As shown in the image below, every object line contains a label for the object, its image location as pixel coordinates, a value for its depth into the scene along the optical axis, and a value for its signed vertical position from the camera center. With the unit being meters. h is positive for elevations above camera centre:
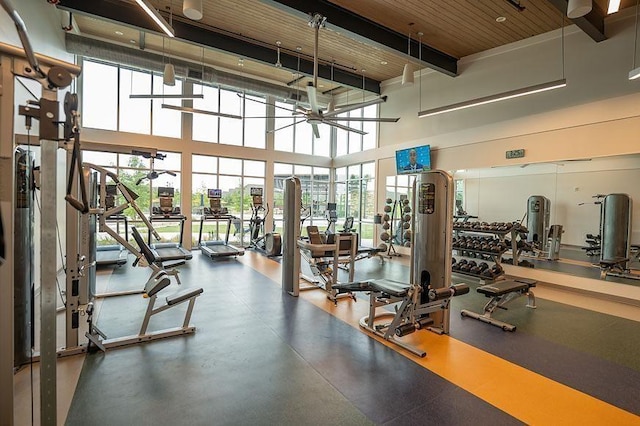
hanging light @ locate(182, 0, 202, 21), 3.85 +2.38
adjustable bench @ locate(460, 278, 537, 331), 4.07 -1.24
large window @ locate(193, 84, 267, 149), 10.05 +2.66
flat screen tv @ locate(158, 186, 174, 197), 8.09 +0.27
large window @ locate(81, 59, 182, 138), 8.63 +2.76
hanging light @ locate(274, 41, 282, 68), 7.13 +3.22
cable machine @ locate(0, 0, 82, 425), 1.54 +0.00
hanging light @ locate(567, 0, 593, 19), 3.63 +2.34
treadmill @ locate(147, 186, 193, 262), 7.87 -0.29
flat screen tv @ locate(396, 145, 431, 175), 8.45 +1.27
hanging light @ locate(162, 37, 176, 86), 6.52 +2.60
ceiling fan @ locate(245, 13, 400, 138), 5.25 +1.69
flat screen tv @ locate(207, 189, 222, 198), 9.11 +0.27
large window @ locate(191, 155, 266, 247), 10.02 +0.50
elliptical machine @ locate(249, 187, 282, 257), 9.60 -0.59
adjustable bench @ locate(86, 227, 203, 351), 3.25 -1.33
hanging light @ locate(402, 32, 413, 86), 6.38 +2.65
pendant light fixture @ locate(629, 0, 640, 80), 5.12 +2.67
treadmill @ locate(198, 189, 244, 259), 8.88 -0.39
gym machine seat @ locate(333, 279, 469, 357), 3.36 -1.10
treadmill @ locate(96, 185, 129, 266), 6.60 -1.21
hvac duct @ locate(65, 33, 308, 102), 7.05 +3.39
